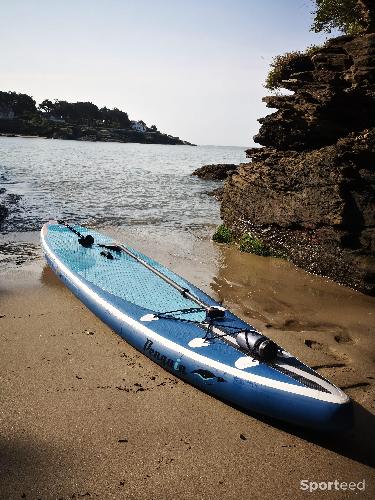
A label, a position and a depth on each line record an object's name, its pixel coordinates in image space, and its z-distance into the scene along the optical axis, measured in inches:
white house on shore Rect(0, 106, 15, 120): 4846.7
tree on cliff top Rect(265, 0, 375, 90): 360.5
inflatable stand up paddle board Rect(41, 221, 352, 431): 149.9
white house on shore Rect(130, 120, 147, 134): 7162.4
